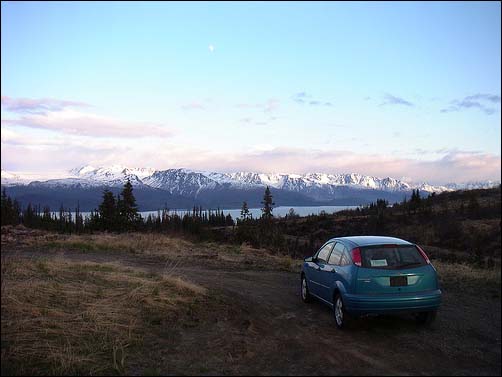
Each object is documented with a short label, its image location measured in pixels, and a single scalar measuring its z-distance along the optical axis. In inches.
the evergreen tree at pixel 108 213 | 2156.7
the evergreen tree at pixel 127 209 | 2148.1
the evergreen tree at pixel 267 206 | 2285.9
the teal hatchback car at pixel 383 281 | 298.5
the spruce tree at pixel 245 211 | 2561.8
